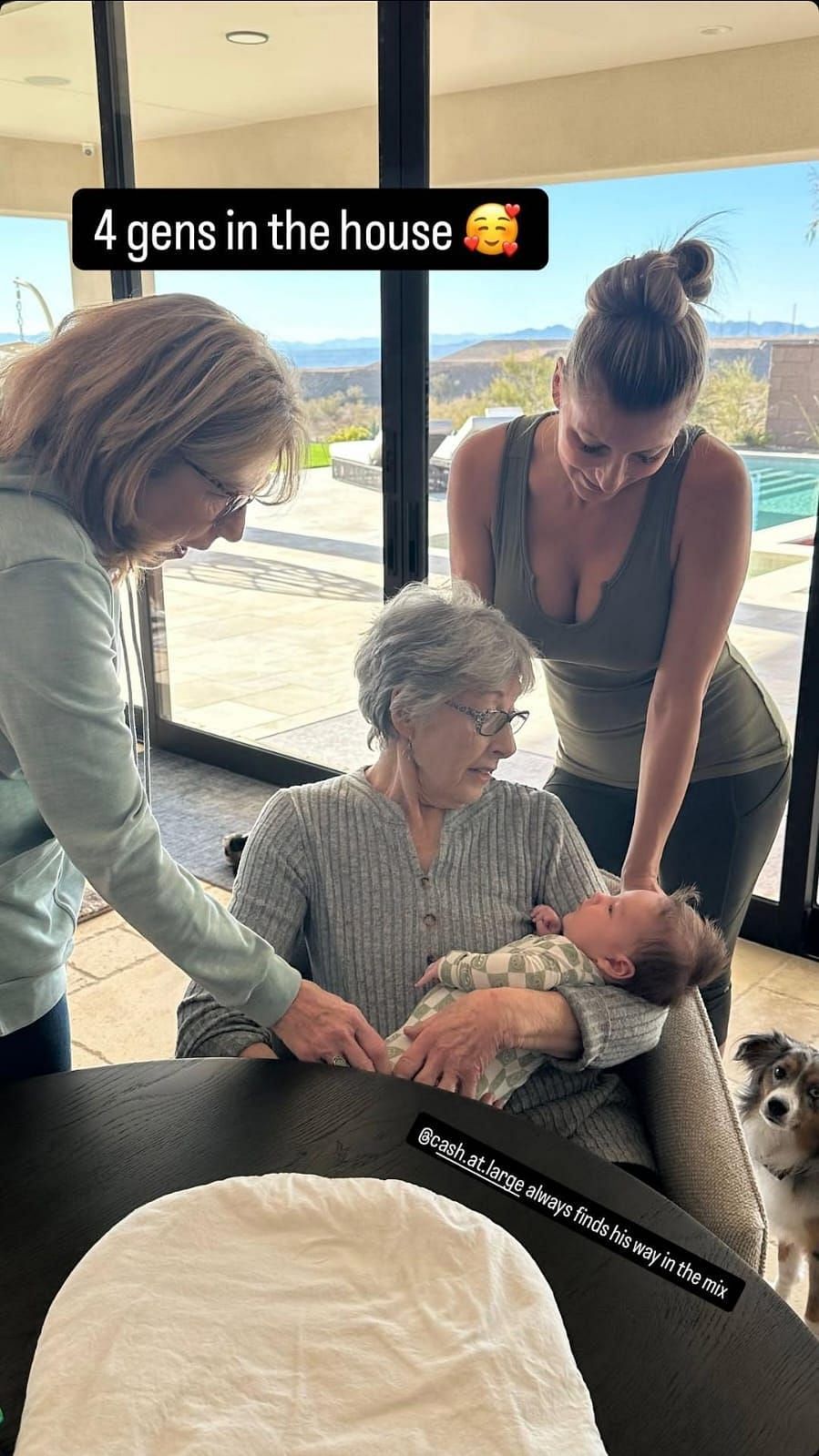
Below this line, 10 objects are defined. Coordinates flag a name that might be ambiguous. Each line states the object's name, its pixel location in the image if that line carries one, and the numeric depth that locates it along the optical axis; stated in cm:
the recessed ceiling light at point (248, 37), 274
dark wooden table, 83
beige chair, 120
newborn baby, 137
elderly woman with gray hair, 134
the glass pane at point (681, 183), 199
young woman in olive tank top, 196
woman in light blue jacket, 108
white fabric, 72
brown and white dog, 163
